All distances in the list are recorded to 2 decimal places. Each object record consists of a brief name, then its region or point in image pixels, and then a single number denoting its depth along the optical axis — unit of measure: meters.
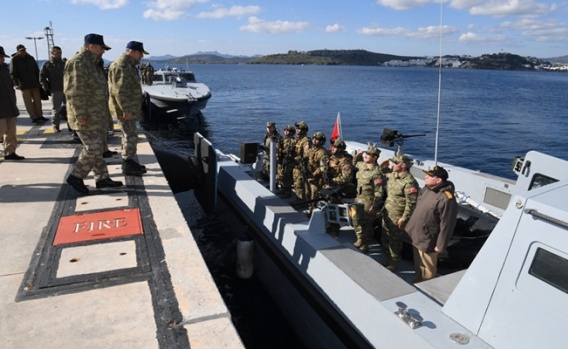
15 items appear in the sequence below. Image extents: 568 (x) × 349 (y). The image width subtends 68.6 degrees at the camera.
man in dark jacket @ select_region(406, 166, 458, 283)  4.07
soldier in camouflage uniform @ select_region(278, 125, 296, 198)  7.49
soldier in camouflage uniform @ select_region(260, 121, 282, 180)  7.44
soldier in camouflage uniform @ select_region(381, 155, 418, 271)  4.81
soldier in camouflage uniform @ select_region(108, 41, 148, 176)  5.61
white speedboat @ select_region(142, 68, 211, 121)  22.11
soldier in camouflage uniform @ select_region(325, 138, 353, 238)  5.93
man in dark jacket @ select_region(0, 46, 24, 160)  6.70
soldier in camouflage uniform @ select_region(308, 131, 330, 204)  6.59
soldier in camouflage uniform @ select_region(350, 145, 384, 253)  5.25
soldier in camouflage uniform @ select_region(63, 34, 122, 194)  4.96
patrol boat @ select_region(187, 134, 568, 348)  2.70
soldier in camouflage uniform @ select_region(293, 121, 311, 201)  6.99
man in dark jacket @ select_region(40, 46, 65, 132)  9.09
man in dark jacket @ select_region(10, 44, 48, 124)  9.41
